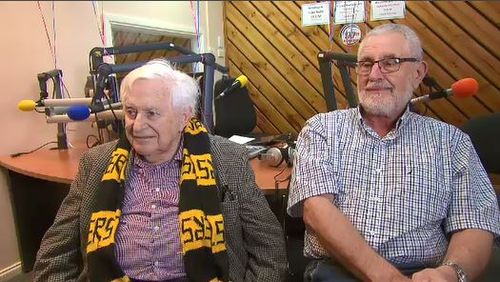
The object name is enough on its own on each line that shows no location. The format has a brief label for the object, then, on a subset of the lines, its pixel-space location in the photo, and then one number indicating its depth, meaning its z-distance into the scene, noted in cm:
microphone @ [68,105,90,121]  160
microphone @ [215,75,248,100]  222
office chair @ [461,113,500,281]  167
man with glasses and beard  120
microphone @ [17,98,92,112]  186
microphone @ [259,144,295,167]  173
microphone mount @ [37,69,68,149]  224
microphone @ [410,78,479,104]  161
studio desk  194
